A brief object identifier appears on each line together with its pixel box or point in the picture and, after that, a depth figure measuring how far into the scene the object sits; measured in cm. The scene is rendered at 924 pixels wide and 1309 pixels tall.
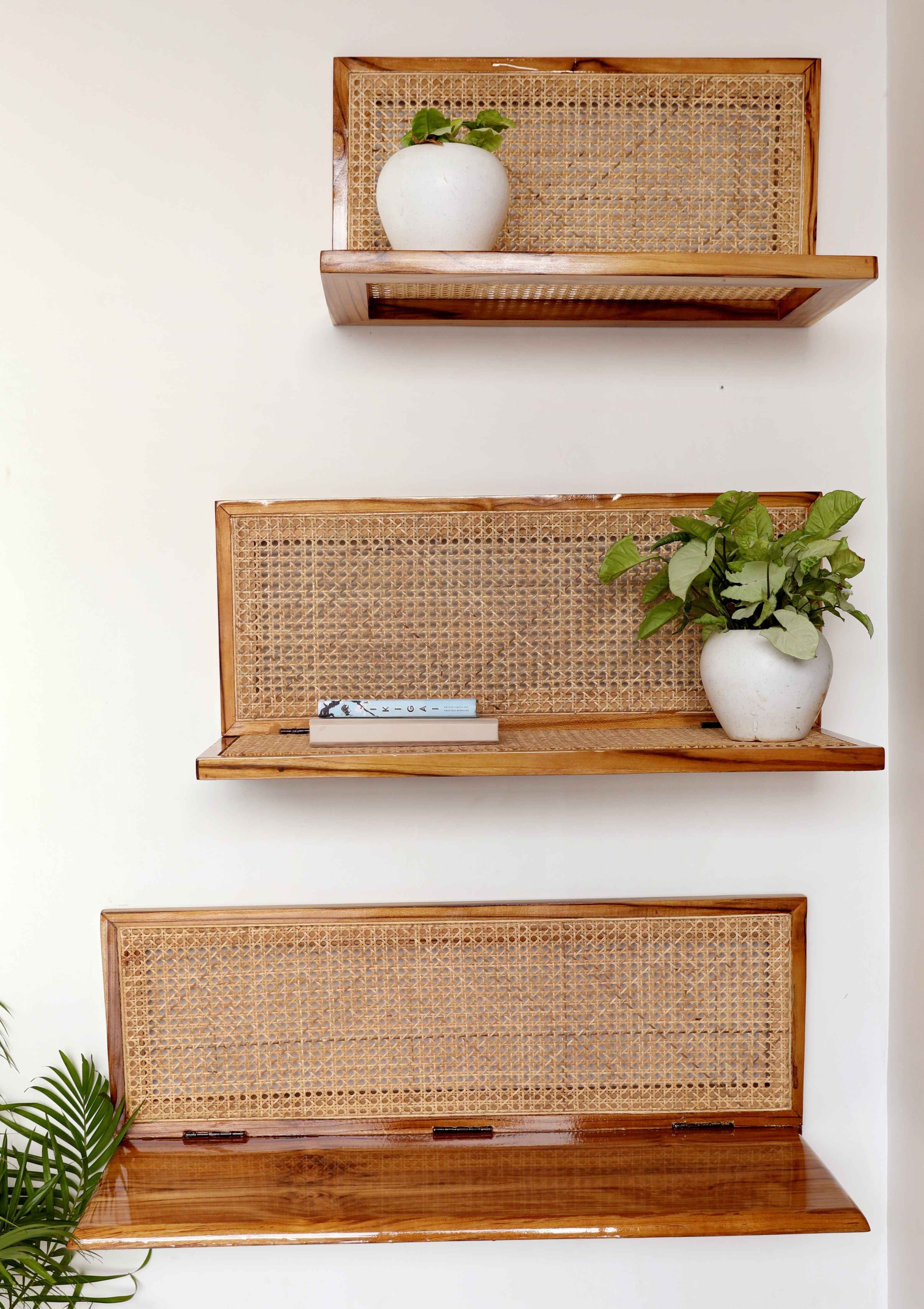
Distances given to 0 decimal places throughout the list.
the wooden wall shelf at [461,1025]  133
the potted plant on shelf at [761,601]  113
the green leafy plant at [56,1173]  122
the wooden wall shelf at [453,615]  131
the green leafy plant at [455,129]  112
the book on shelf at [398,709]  125
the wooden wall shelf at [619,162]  129
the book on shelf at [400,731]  120
